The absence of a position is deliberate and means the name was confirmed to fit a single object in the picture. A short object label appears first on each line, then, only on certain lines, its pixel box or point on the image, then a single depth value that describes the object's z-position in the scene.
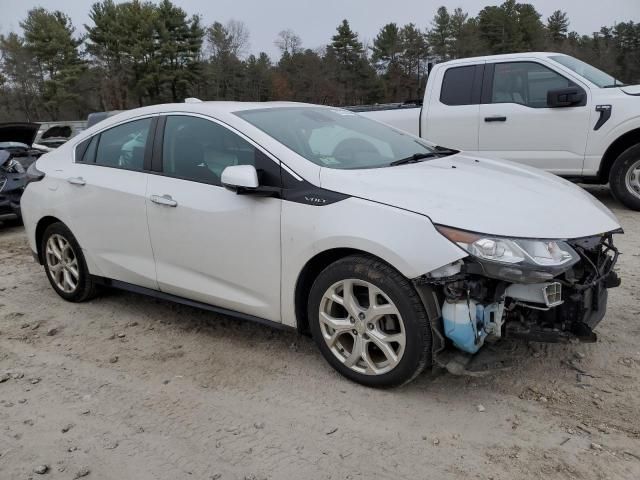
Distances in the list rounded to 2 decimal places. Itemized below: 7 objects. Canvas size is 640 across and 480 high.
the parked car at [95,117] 9.23
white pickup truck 6.55
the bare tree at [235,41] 61.48
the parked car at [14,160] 8.16
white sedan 2.70
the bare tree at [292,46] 67.62
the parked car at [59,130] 19.30
